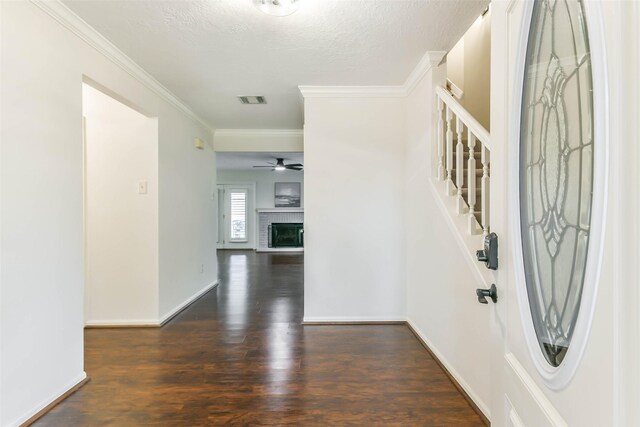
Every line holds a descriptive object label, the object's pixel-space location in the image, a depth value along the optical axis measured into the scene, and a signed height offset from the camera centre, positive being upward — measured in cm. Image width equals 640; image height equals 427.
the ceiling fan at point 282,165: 691 +108
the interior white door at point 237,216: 917 -4
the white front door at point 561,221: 46 -1
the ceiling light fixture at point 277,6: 177 +116
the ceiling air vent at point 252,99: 340 +124
